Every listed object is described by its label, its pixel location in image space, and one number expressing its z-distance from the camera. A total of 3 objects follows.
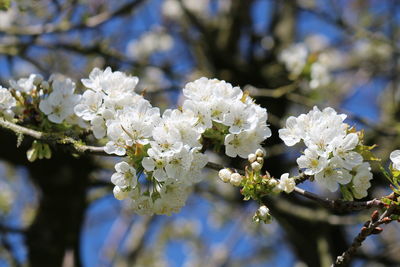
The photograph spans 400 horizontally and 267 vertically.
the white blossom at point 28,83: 1.79
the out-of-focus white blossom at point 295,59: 2.88
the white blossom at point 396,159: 1.66
